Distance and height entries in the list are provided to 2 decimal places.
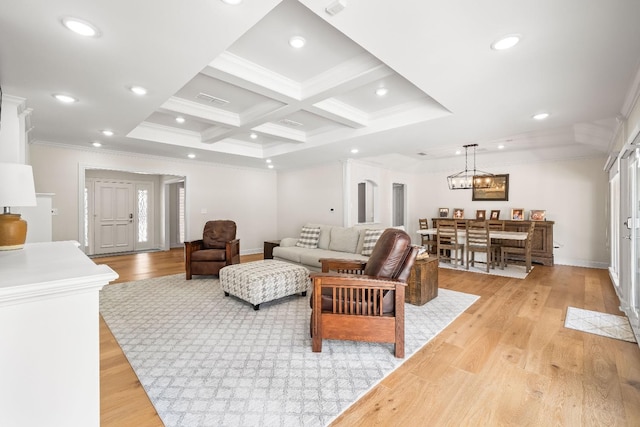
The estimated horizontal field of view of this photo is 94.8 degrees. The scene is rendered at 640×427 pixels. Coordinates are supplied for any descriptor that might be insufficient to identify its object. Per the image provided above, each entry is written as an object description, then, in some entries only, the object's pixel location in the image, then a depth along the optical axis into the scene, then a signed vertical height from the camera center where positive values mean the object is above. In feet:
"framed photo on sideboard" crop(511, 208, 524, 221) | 21.05 -0.10
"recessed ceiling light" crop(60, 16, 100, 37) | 5.60 +3.64
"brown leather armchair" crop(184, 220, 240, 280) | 14.98 -2.16
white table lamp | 5.28 +0.25
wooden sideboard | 19.19 -1.98
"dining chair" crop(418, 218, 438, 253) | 20.87 -2.02
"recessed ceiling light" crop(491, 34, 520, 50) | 6.19 +3.70
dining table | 16.69 -1.30
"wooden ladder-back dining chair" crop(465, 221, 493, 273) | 16.88 -1.78
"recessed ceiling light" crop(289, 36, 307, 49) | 7.48 +4.41
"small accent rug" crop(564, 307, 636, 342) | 8.78 -3.58
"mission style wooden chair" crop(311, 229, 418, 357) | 7.55 -2.41
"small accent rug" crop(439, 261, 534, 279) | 16.50 -3.43
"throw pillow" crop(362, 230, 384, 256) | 14.71 -1.43
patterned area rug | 5.51 -3.64
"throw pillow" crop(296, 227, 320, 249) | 17.66 -1.58
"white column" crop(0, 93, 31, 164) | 9.16 +2.62
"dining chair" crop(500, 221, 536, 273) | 16.97 -2.24
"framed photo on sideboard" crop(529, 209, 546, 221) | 20.22 -0.15
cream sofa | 15.31 -2.10
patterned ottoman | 10.65 -2.64
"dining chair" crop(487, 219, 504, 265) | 18.44 -2.18
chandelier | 19.74 +2.37
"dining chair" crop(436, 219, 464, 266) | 17.89 -1.72
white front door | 23.35 -0.45
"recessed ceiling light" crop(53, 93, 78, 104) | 9.32 +3.69
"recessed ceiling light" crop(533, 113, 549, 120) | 11.06 +3.71
